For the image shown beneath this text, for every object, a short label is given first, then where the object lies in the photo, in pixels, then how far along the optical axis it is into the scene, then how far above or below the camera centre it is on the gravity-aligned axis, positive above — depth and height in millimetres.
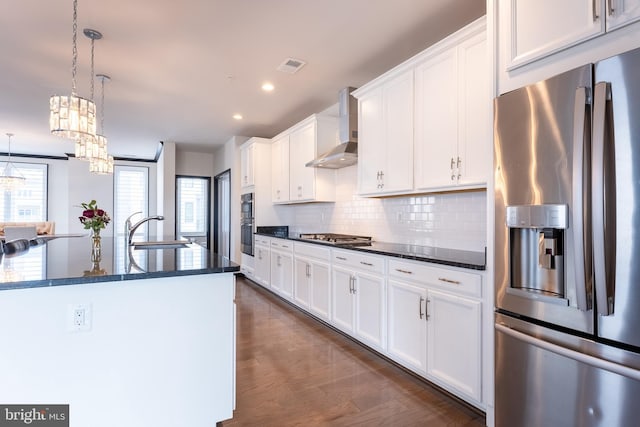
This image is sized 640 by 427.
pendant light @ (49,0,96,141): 2465 +737
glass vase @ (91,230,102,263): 1923 -213
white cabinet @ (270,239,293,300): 4324 -674
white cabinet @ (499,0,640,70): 1316 +826
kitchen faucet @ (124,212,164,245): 2753 -98
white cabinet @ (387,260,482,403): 1979 -699
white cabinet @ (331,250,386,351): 2715 -694
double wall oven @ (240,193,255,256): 5707 -101
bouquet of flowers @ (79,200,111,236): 2473 -16
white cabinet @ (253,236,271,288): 5031 -694
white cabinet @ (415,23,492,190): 2262 +724
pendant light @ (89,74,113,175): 3705 +658
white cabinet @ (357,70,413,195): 2855 +728
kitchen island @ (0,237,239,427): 1387 -544
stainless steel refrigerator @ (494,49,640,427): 1240 -131
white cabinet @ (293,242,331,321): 3490 -689
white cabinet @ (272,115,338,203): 4473 +813
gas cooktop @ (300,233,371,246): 3438 -254
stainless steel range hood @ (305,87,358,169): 3674 +953
